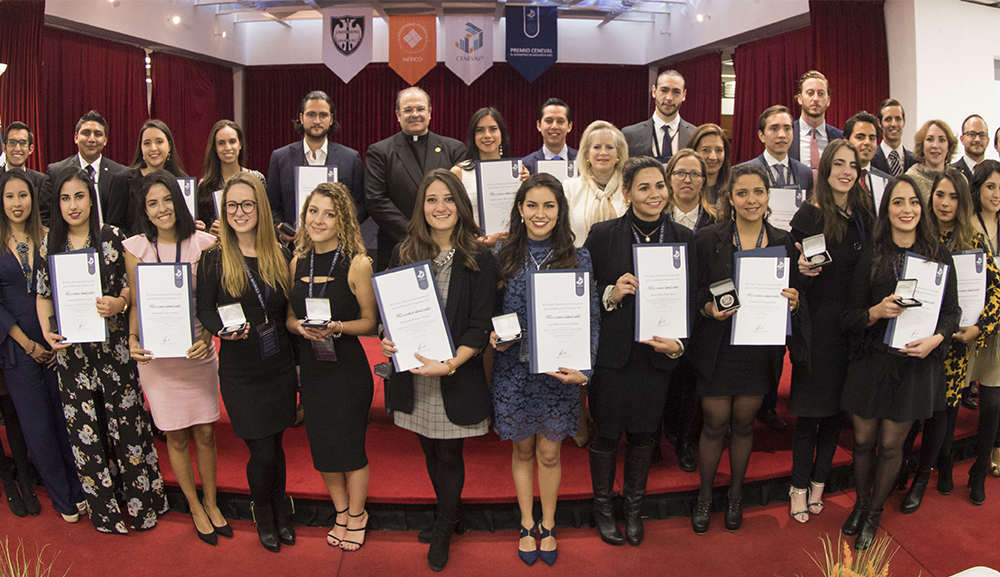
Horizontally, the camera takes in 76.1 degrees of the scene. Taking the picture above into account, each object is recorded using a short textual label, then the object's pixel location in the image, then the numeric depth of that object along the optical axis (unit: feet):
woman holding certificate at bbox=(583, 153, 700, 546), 8.37
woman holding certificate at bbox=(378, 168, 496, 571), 8.05
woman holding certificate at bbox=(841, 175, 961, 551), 8.51
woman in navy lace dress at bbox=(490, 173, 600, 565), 8.06
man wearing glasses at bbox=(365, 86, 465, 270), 11.80
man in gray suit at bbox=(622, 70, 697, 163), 12.76
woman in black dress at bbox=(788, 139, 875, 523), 9.23
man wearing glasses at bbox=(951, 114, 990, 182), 14.15
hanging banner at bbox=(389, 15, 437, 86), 27.68
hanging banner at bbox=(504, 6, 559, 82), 28.09
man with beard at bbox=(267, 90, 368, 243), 11.96
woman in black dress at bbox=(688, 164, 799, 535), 8.73
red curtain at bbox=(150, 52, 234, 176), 29.66
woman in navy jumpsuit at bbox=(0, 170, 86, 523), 9.19
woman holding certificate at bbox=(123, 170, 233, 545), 8.71
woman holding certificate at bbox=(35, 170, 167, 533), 8.59
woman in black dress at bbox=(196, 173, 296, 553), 8.24
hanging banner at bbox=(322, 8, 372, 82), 27.27
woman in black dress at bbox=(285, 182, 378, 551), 8.22
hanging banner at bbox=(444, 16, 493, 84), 29.17
